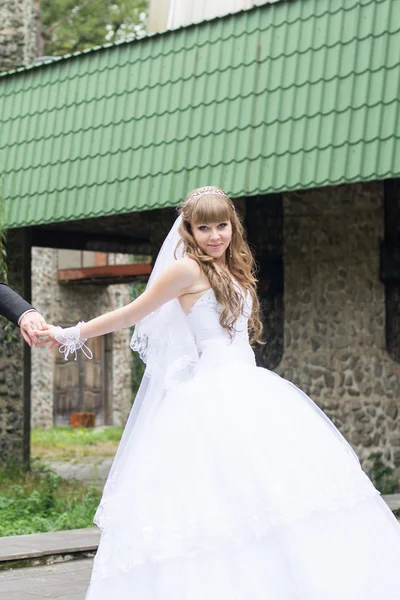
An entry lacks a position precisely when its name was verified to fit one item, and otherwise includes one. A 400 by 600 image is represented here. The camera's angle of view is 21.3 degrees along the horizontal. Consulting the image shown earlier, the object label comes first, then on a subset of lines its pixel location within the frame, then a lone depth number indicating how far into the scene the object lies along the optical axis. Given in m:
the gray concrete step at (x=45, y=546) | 6.77
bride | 4.06
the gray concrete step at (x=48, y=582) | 5.90
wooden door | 24.39
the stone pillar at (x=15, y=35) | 14.52
